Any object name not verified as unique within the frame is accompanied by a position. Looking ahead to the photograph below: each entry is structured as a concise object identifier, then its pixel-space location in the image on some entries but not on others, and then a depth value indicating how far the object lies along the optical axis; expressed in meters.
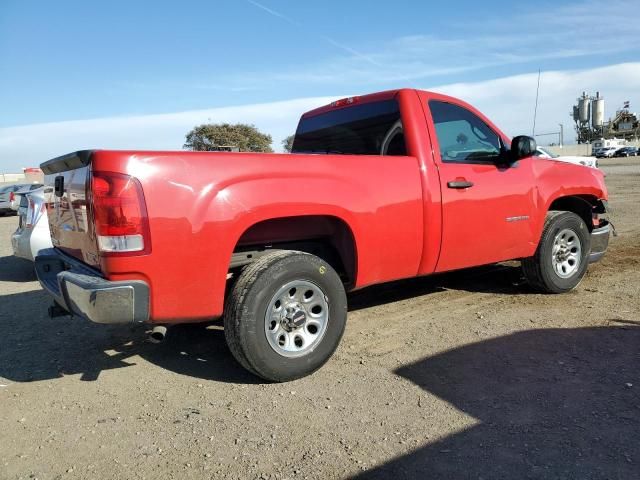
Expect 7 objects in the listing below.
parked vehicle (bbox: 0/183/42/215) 19.84
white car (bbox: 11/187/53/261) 6.64
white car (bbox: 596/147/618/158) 65.31
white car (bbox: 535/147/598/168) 14.96
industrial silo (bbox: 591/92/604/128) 89.00
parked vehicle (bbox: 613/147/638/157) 65.31
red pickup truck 2.98
